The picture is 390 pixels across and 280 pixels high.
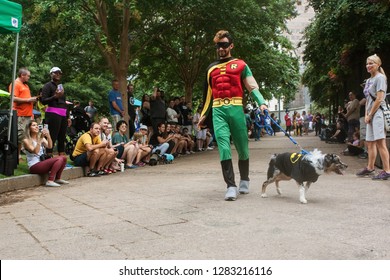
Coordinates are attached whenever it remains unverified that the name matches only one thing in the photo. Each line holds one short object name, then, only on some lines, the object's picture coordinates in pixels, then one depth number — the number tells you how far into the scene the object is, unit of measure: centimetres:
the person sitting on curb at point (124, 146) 1128
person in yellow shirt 951
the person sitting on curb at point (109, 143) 1025
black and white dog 558
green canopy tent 749
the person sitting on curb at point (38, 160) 810
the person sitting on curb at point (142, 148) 1186
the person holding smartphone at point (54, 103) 941
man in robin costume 620
